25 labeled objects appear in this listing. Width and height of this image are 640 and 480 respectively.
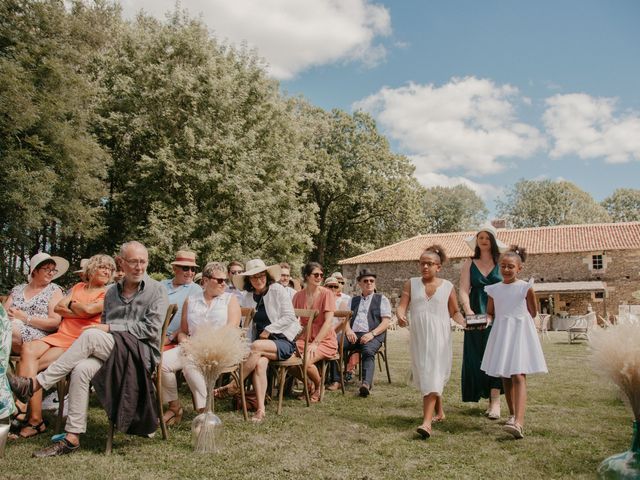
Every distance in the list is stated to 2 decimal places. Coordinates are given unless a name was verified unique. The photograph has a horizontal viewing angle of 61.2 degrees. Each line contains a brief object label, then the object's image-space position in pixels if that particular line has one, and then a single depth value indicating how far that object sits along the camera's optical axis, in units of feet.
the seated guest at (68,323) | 15.62
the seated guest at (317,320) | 21.34
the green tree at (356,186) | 109.29
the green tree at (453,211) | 178.60
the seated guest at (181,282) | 21.30
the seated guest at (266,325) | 18.16
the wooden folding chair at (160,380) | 15.12
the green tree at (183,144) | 64.03
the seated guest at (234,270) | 26.89
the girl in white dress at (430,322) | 16.06
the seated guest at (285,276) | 26.90
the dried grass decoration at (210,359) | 13.92
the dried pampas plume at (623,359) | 6.76
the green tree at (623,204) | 173.06
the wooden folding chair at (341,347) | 22.06
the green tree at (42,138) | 51.48
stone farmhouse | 103.30
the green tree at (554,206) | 167.32
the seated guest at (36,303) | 17.60
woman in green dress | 18.67
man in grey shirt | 13.65
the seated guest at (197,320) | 16.12
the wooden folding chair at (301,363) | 18.68
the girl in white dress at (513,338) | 15.80
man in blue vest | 23.93
